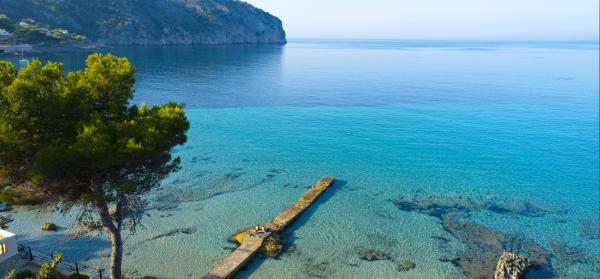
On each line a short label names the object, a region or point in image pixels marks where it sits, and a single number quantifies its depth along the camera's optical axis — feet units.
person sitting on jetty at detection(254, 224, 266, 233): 94.33
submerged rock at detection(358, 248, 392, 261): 89.97
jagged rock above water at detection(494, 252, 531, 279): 82.28
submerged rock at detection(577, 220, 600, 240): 103.65
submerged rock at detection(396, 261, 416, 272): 86.63
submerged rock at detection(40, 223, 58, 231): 97.14
